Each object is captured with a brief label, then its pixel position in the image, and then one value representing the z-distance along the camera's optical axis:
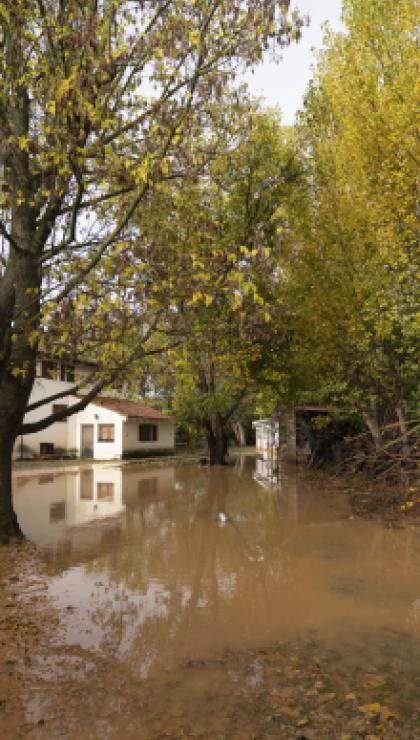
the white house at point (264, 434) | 32.63
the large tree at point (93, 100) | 6.82
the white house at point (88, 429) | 34.12
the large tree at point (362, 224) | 13.13
